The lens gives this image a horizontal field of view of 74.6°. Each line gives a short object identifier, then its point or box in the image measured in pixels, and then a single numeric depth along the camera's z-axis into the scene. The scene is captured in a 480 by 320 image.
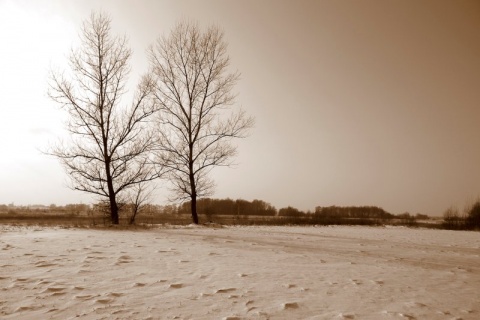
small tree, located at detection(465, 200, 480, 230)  34.41
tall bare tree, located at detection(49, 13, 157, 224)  16.22
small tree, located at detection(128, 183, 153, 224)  24.69
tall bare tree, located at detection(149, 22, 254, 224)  19.50
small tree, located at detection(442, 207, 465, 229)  33.03
